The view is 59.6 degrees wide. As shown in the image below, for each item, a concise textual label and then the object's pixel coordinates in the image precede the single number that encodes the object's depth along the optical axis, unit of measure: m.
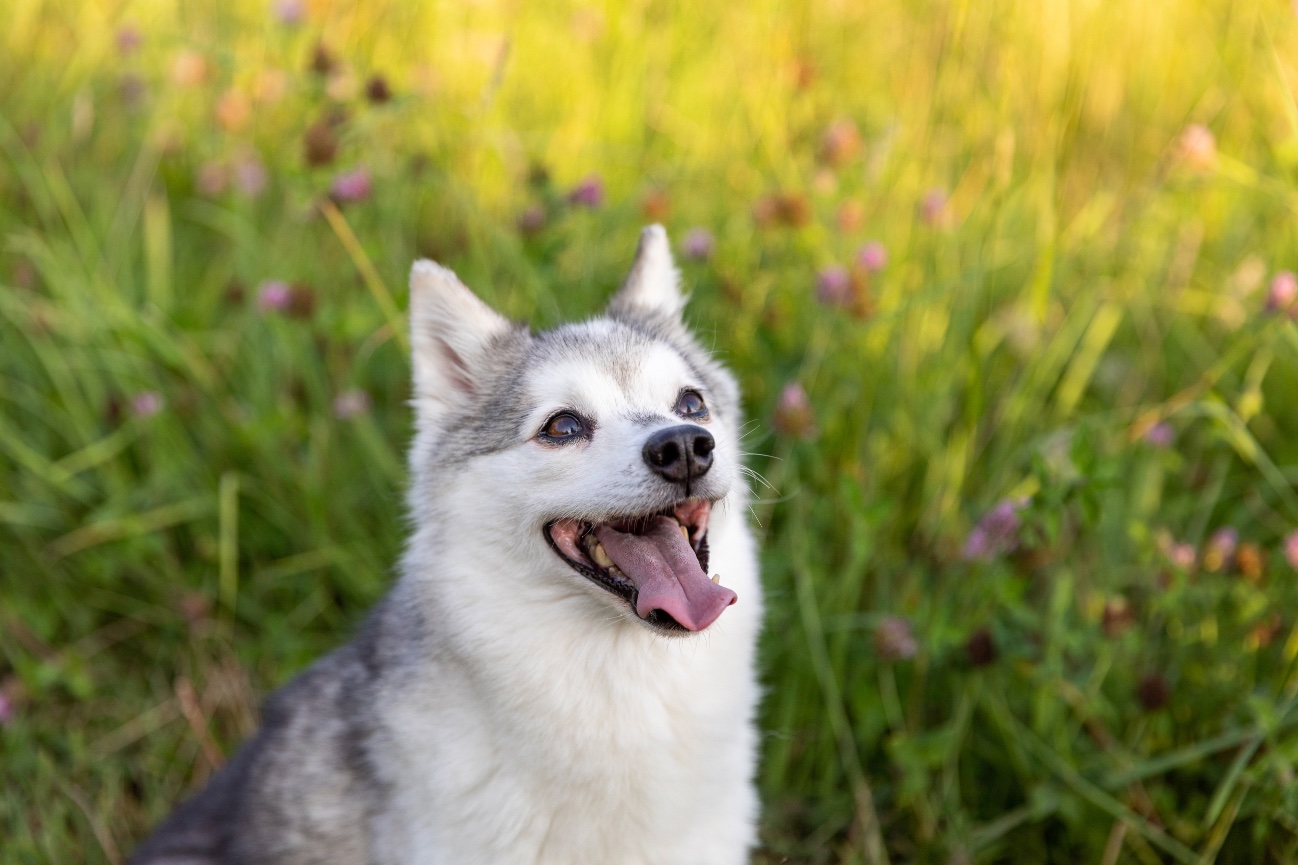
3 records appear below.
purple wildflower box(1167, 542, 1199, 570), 3.28
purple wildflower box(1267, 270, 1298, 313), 3.39
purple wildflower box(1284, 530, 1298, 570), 3.27
